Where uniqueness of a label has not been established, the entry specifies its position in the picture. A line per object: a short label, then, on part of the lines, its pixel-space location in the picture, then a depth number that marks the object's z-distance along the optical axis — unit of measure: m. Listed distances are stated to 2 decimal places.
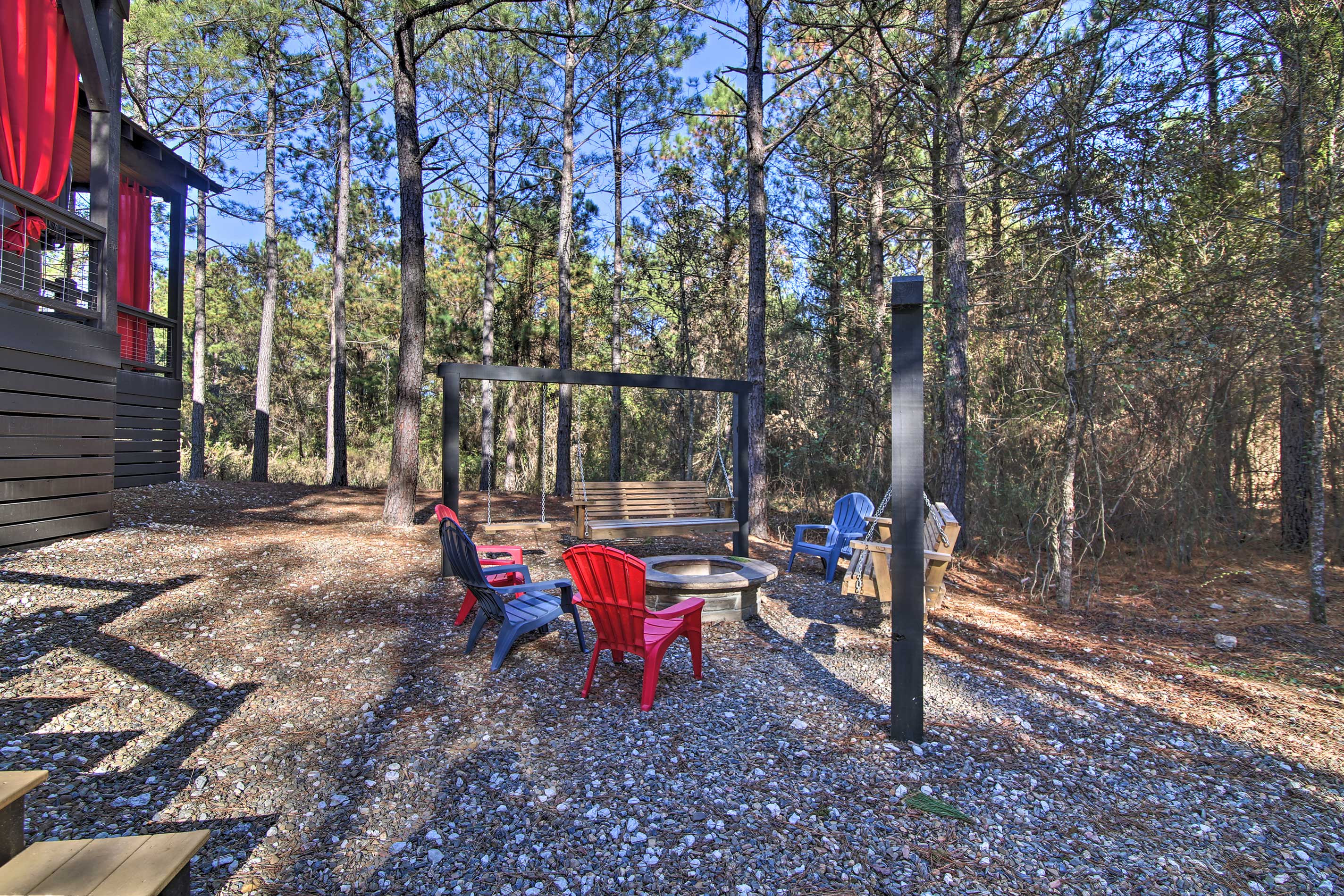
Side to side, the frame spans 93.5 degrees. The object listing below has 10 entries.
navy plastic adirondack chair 3.58
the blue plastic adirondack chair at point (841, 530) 6.18
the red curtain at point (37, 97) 4.87
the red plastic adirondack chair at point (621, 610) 3.22
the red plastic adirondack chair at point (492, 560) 4.19
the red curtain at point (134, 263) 7.87
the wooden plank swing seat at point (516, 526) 6.04
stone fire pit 4.44
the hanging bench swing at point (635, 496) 5.32
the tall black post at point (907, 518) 2.94
